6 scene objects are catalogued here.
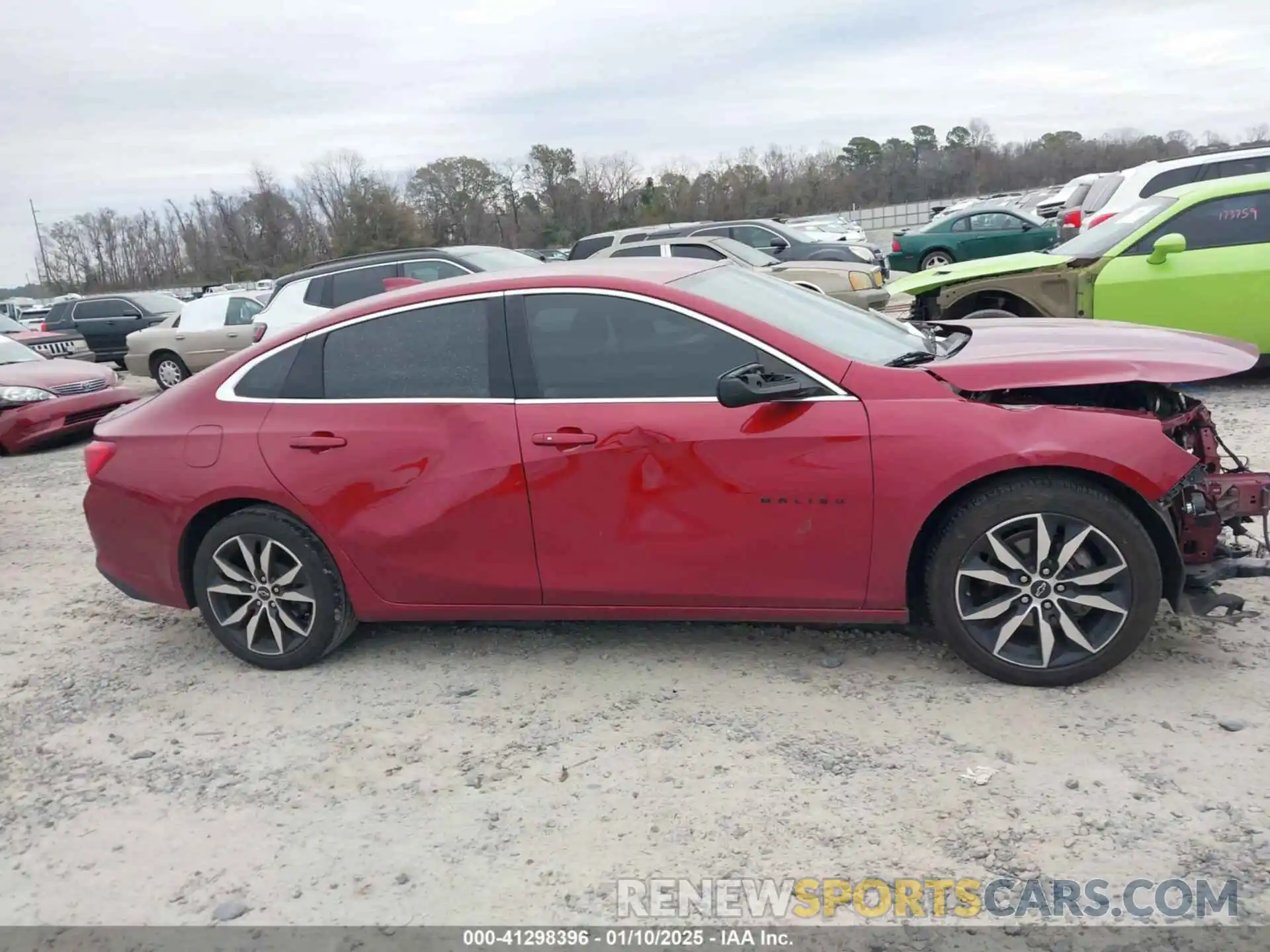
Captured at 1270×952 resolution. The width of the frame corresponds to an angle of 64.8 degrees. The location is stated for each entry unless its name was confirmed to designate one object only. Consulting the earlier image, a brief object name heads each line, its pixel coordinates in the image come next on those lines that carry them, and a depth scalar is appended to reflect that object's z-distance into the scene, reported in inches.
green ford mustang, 826.8
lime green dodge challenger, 304.7
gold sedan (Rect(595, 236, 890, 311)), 488.7
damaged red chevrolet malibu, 138.2
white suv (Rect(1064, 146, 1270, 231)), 452.4
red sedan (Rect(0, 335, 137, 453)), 405.1
